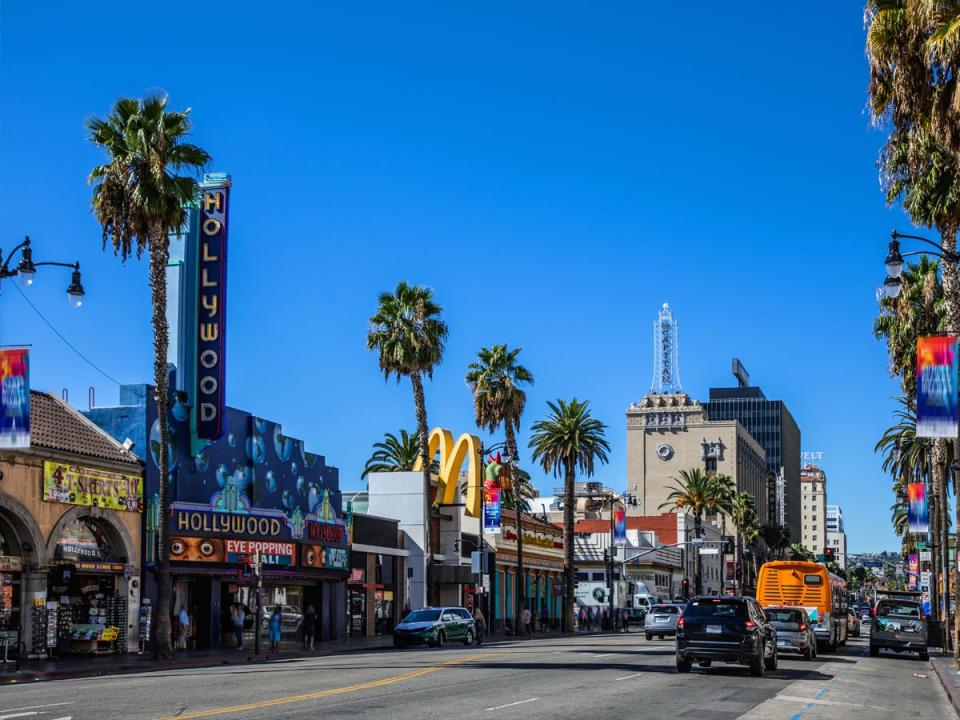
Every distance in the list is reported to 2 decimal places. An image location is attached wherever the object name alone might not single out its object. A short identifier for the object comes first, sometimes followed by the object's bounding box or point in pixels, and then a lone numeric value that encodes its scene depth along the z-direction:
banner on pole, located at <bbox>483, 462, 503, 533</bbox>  65.44
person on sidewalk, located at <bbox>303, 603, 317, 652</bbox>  43.78
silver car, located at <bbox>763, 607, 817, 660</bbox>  34.69
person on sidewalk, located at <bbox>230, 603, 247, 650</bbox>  44.78
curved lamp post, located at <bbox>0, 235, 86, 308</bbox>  26.73
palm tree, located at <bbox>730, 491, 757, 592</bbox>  140.62
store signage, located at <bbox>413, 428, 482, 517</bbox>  66.12
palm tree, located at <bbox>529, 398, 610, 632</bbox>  75.25
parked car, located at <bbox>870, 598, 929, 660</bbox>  40.19
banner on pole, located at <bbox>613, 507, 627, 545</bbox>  80.44
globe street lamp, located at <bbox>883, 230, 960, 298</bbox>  27.83
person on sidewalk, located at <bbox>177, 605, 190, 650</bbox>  41.66
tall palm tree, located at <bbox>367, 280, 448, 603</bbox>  59.53
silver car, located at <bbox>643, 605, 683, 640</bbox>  50.12
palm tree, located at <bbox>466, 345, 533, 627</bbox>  69.25
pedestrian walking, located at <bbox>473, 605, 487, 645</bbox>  47.47
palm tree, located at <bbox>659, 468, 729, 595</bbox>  118.06
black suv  26.78
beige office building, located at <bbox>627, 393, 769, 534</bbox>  183.62
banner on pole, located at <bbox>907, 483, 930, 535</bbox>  57.00
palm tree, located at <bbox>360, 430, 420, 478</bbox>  87.06
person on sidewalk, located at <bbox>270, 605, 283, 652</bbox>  43.12
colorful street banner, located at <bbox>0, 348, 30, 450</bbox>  25.66
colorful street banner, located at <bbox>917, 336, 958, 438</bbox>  25.97
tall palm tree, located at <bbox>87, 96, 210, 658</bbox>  36.91
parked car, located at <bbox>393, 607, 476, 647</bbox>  43.88
